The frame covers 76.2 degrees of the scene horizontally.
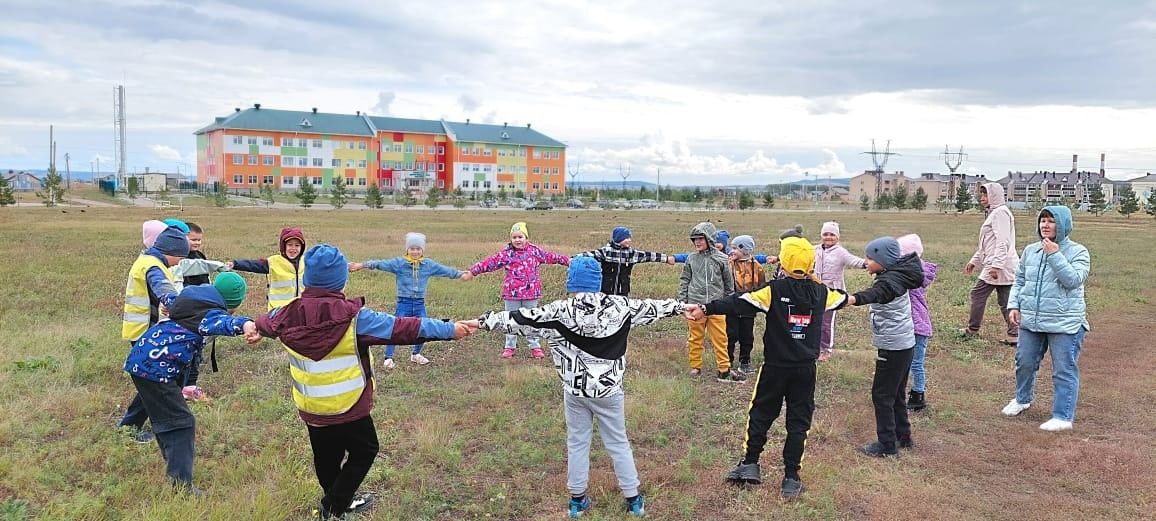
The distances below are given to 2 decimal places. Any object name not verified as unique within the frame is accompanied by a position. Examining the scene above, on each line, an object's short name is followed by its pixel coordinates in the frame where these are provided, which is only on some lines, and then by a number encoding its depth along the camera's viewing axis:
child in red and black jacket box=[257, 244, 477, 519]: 4.25
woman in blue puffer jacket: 6.71
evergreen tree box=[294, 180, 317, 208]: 57.01
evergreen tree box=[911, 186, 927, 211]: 84.88
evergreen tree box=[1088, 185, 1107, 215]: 71.93
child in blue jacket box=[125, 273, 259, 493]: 5.00
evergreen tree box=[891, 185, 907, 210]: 85.19
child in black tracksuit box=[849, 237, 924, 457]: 5.80
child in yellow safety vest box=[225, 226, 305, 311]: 7.85
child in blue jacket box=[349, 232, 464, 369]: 8.82
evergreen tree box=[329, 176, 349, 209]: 56.22
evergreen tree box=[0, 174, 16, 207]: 46.52
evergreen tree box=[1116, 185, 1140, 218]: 66.50
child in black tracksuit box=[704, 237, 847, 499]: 5.23
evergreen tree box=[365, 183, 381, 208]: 59.58
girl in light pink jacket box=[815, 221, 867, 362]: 9.09
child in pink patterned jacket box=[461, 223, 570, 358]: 9.31
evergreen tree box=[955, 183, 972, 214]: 75.19
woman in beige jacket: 10.24
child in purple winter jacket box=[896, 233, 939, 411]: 6.43
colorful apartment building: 82.50
